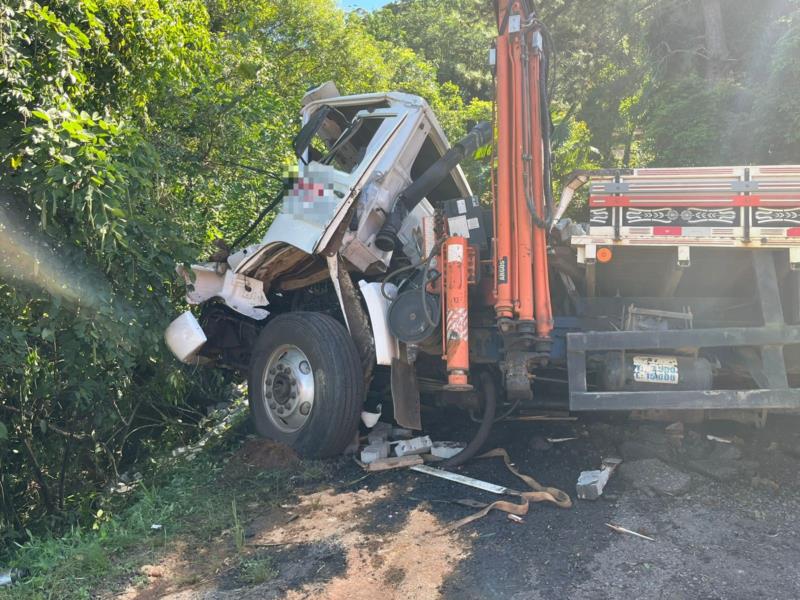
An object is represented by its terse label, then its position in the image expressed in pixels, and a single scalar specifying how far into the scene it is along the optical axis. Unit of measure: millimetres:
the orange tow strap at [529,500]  4000
